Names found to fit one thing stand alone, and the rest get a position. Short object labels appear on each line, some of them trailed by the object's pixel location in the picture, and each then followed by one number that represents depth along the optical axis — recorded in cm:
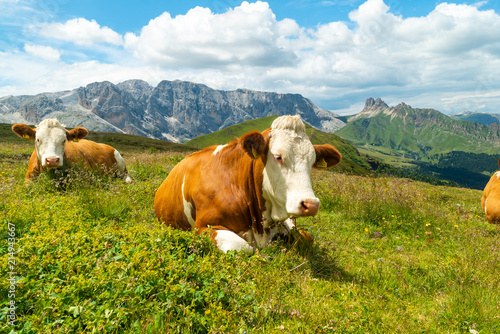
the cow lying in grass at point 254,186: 427
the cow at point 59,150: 888
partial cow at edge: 867
